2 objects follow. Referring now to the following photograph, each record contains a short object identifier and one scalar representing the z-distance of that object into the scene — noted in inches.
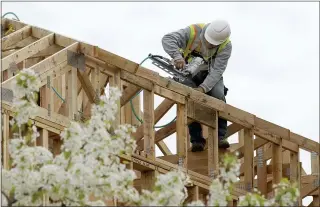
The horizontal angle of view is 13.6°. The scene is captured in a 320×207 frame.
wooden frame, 677.3
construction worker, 761.0
